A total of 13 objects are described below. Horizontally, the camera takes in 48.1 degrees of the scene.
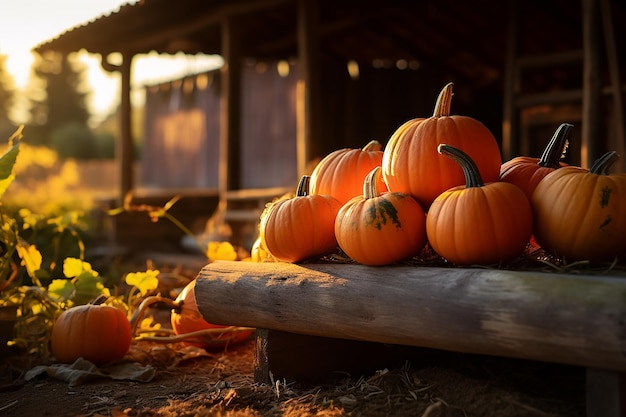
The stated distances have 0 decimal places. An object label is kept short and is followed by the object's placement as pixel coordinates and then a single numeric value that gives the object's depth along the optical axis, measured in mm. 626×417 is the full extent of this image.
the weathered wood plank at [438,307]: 2020
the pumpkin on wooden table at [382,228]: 2639
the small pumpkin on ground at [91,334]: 3436
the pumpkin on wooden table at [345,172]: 3219
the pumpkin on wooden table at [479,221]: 2473
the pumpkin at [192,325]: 3836
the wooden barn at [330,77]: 7172
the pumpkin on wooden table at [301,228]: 2980
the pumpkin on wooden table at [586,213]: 2402
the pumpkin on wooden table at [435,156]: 2797
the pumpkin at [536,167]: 2805
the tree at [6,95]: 43469
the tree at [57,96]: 42438
